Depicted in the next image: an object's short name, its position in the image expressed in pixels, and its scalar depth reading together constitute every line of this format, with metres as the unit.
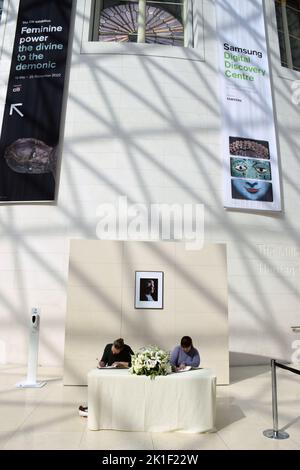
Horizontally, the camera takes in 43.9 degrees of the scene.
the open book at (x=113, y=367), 6.06
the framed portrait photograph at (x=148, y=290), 8.74
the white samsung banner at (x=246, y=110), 11.98
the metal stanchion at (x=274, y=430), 5.12
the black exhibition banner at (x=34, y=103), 11.37
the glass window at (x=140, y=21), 13.57
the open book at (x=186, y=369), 5.81
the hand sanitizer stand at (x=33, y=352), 8.16
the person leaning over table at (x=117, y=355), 6.56
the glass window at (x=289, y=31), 14.61
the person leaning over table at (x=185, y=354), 6.78
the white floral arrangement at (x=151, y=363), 5.36
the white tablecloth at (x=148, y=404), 5.27
